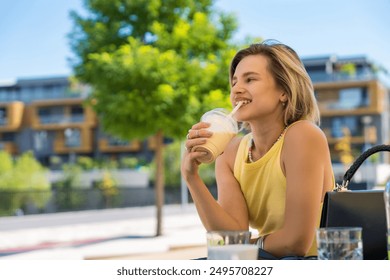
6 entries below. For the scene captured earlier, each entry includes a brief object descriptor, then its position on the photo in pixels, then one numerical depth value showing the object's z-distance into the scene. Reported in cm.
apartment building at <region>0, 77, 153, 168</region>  2138
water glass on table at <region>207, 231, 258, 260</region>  72
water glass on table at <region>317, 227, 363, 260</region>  74
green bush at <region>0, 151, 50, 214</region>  1700
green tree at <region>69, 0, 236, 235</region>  769
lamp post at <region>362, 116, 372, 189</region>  1878
